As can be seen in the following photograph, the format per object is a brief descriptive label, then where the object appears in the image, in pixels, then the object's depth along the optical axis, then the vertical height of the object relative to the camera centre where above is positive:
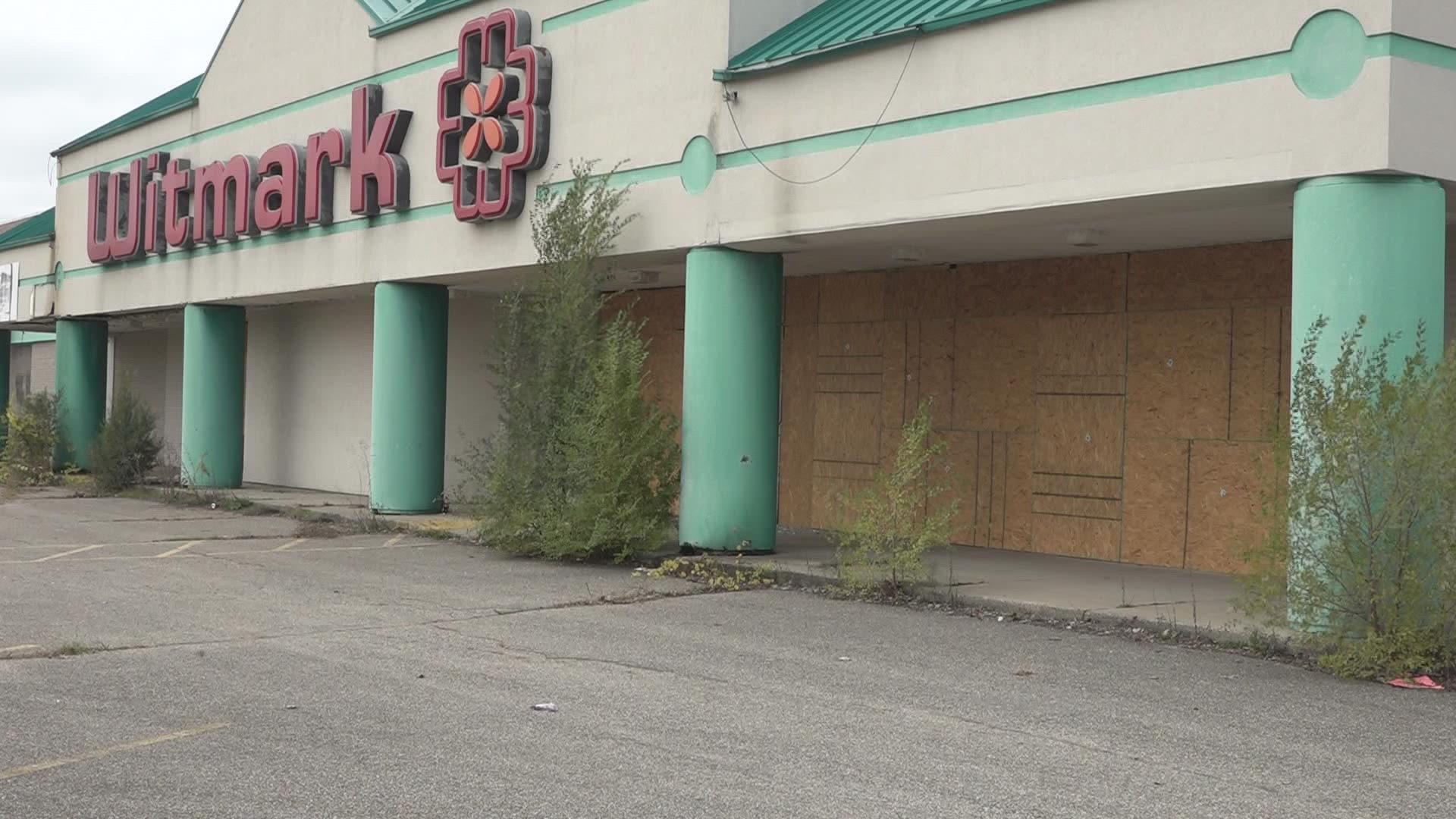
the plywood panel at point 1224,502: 15.19 -0.76
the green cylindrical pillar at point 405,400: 21.80 +0.09
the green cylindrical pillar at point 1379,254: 10.91 +1.30
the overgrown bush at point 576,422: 16.28 -0.12
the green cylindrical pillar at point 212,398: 27.20 +0.05
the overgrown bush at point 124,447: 27.38 -0.89
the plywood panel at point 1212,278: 15.27 +1.58
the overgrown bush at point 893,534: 13.73 -1.05
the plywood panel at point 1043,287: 16.88 +1.59
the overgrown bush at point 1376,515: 10.01 -0.56
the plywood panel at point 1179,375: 15.71 +0.56
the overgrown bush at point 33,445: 29.89 -0.98
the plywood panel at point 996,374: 17.72 +0.58
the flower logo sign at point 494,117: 18.61 +3.70
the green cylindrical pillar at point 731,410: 16.34 +0.05
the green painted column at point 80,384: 30.94 +0.27
